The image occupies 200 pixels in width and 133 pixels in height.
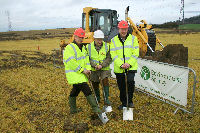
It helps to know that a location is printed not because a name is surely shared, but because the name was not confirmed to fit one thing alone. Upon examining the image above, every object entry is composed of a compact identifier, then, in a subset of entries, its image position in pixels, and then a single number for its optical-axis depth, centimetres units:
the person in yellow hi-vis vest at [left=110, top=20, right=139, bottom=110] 462
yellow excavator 950
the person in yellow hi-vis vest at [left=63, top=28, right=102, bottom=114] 438
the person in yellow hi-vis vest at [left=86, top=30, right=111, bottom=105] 494
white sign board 480
